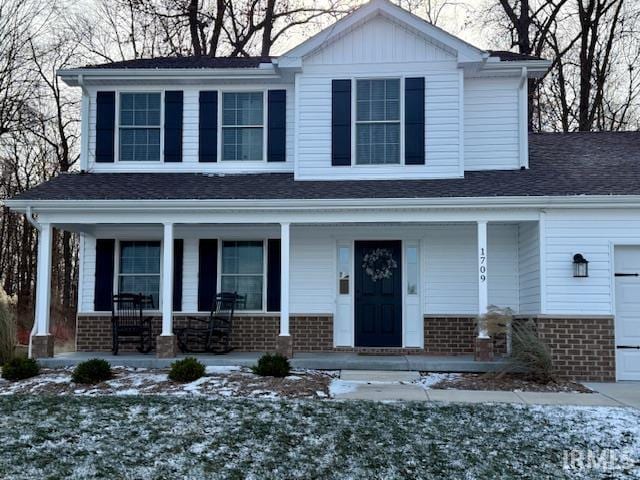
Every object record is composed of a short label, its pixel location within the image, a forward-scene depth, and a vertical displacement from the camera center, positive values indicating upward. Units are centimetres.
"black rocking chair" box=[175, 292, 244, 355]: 1173 -86
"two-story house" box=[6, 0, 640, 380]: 1082 +136
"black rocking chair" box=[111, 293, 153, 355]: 1155 -74
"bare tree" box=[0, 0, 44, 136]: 2131 +663
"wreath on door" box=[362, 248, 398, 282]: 1211 +29
